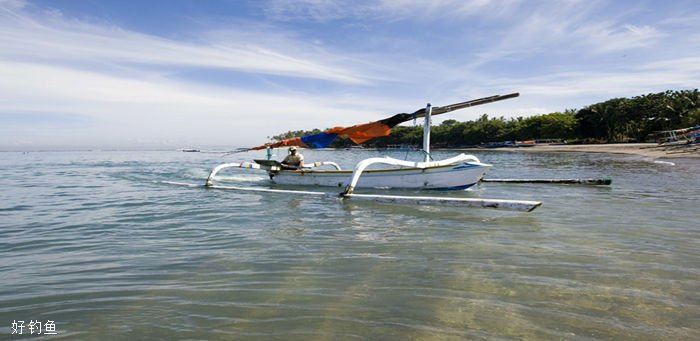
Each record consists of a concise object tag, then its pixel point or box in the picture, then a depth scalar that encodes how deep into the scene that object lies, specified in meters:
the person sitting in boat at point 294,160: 16.88
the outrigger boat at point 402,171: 12.12
